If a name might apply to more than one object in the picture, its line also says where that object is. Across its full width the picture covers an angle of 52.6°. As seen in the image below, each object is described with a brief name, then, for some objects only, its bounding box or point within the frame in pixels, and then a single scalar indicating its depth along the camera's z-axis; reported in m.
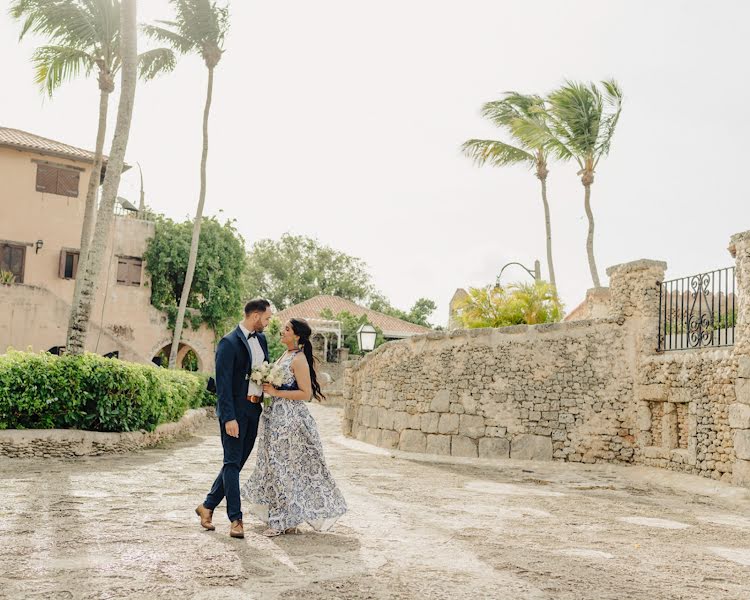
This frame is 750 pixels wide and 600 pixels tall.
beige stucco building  25.42
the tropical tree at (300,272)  56.78
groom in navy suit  5.47
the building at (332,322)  37.19
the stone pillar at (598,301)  16.77
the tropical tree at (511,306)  16.08
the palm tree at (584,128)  21.77
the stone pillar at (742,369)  9.76
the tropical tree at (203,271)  27.39
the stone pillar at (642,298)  12.66
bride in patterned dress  5.80
